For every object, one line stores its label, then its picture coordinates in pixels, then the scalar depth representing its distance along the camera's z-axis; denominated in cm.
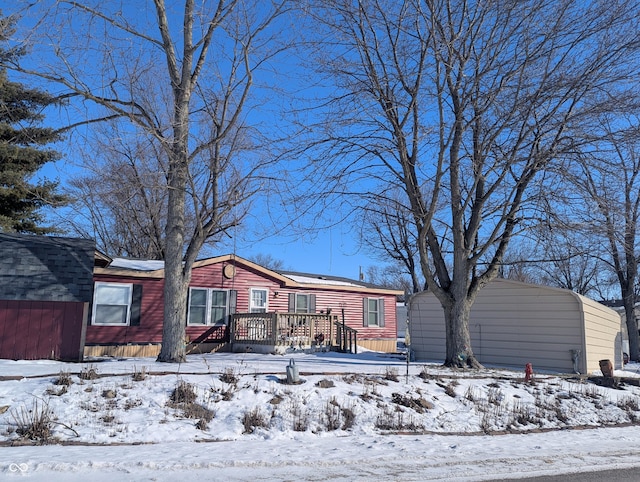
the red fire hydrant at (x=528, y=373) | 1205
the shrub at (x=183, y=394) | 821
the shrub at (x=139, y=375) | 886
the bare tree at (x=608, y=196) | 1191
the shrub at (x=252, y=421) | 768
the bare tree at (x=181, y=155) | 1172
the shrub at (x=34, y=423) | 666
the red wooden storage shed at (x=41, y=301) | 1236
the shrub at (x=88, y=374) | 882
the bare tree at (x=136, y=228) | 2762
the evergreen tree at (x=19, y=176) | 2128
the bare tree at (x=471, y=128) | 1192
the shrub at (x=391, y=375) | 1057
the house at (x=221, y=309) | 1691
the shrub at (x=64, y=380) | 837
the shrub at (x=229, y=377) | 916
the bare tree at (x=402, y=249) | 3578
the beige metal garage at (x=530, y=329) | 1572
